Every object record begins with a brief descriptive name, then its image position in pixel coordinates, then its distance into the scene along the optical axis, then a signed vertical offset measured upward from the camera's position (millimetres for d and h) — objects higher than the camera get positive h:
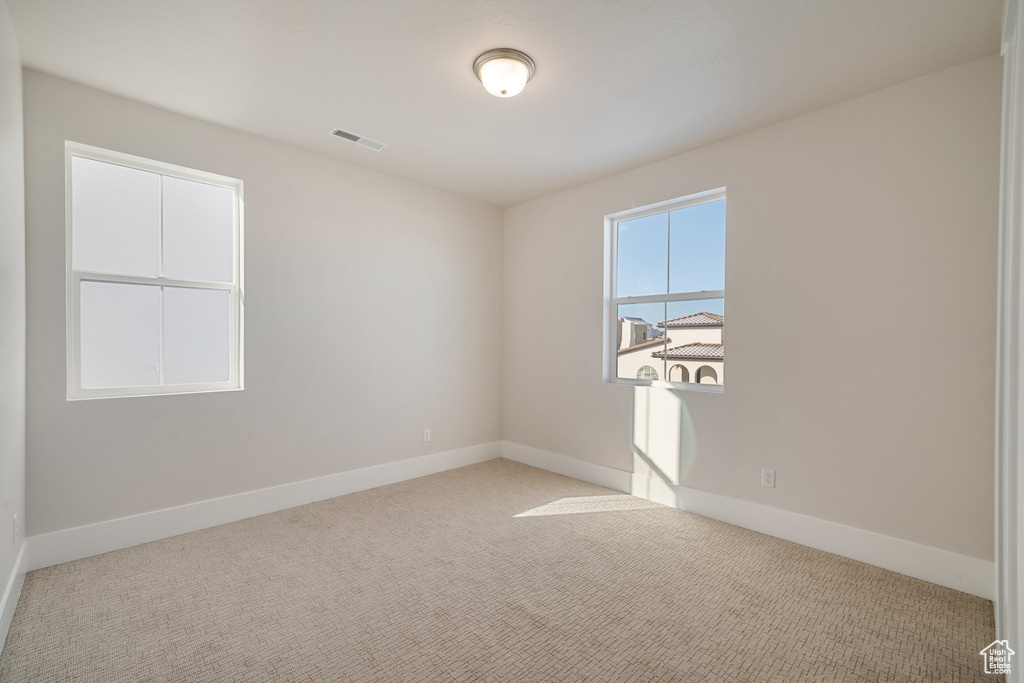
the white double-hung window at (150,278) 2799 +384
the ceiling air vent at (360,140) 3326 +1513
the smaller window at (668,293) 3502 +383
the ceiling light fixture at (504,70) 2352 +1444
